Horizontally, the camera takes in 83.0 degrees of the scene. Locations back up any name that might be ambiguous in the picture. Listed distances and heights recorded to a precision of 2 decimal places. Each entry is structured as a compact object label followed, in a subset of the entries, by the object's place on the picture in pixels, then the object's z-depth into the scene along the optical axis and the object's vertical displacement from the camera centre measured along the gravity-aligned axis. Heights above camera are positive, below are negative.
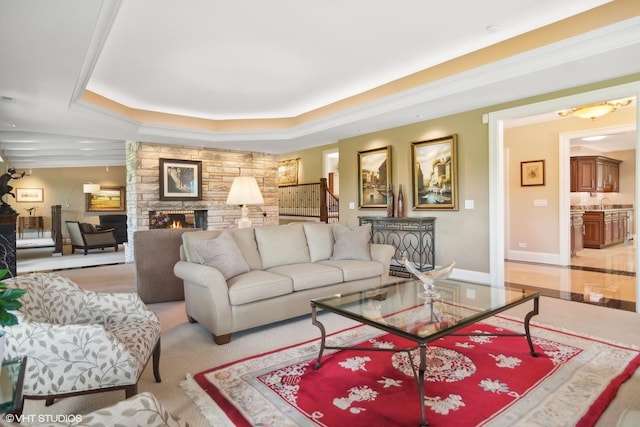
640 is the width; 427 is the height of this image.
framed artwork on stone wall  7.09 +0.62
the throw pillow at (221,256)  3.20 -0.41
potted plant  1.15 -0.30
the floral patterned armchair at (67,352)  1.58 -0.66
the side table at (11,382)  1.15 -0.59
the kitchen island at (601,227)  8.26 -0.49
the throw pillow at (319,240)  4.14 -0.37
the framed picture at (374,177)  6.20 +0.56
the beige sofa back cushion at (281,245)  3.80 -0.39
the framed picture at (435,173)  5.29 +0.52
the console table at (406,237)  5.51 -0.48
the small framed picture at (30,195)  12.08 +0.57
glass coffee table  1.97 -0.67
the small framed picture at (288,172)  11.01 +1.16
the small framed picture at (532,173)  6.62 +0.63
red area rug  1.86 -1.06
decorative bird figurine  2.53 -0.47
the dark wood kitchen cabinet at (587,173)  8.59 +0.79
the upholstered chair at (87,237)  8.18 -0.59
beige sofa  2.95 -0.59
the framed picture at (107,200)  12.97 +0.40
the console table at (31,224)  12.11 -0.41
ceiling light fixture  4.73 +1.30
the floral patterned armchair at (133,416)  0.96 -0.57
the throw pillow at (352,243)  4.12 -0.40
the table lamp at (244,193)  4.65 +0.22
